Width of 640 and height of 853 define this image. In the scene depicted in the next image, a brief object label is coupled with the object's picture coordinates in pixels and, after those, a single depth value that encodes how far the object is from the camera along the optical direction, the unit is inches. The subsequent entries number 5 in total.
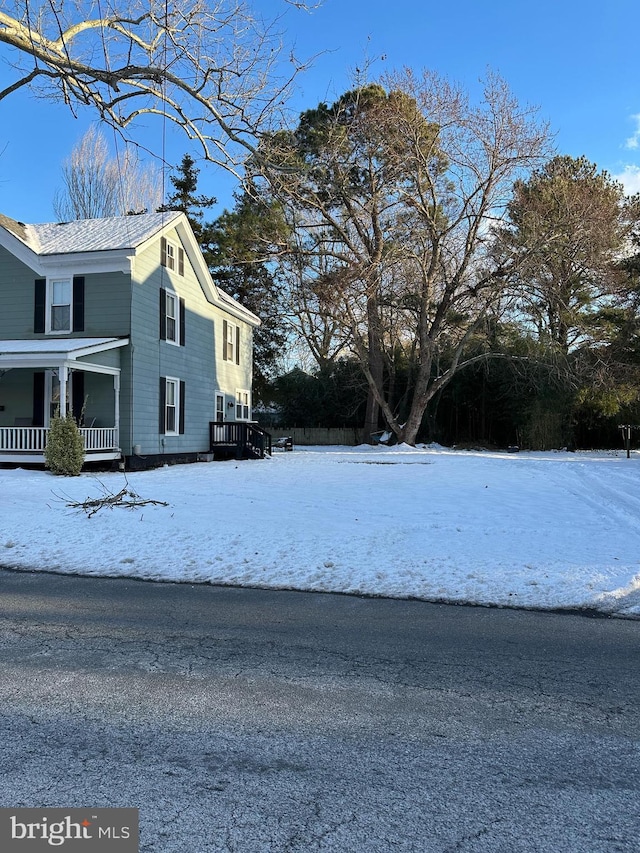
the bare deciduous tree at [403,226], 935.7
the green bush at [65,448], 561.9
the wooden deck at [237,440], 872.3
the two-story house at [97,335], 639.1
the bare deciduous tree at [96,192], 1325.0
